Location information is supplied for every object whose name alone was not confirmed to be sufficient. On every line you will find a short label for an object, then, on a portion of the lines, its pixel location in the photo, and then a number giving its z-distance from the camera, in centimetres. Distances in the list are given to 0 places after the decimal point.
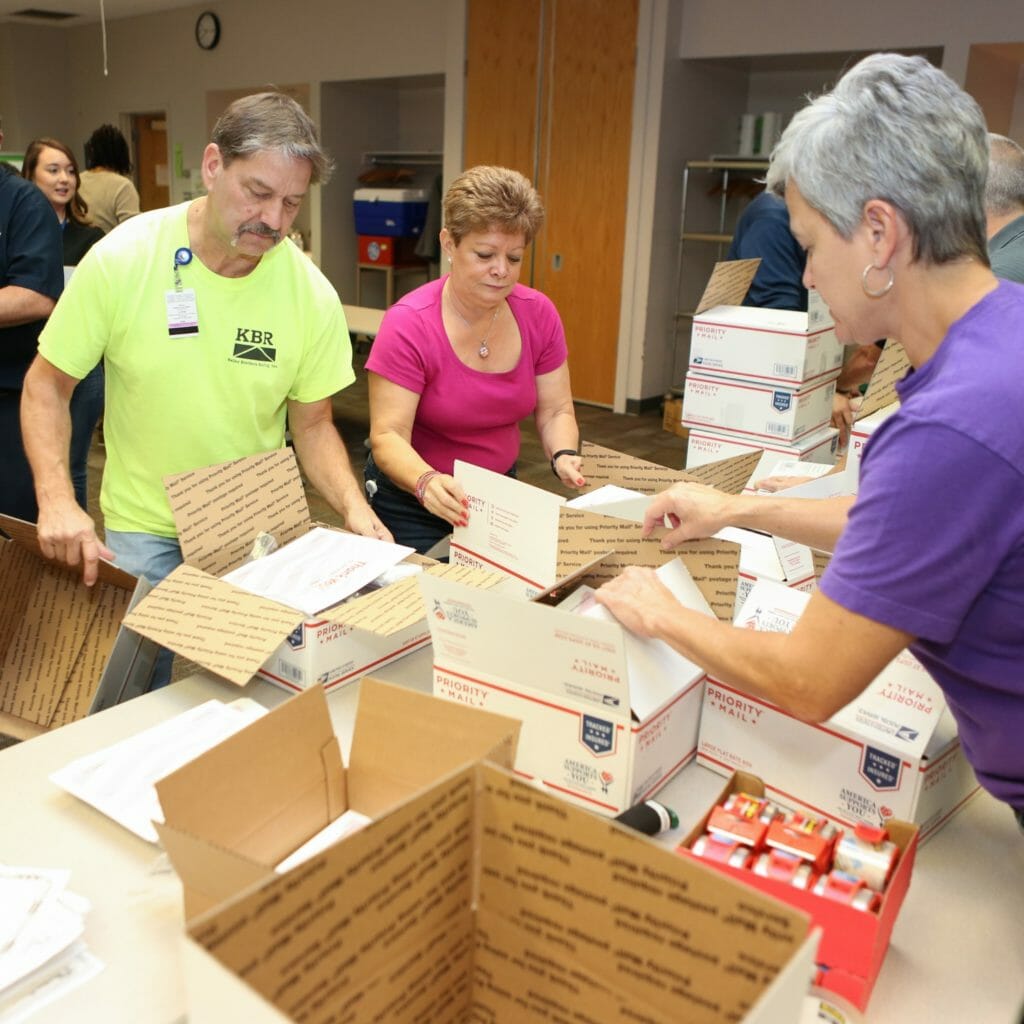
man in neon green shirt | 162
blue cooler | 775
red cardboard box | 87
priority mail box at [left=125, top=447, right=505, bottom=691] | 135
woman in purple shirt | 83
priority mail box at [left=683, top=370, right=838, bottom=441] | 261
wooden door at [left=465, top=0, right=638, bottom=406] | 608
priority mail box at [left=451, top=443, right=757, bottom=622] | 132
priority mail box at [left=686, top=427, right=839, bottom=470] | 267
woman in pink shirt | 191
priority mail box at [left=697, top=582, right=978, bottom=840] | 109
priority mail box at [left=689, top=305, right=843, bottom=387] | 256
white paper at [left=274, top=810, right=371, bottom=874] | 105
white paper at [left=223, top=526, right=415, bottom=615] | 144
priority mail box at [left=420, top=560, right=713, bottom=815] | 108
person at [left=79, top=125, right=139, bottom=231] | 510
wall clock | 861
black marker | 107
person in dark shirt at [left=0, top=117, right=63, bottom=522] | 246
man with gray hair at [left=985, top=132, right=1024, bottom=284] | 204
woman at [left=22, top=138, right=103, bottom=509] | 397
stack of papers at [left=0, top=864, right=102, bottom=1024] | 87
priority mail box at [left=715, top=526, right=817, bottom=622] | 157
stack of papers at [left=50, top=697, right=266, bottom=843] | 112
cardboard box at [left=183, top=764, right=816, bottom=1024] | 65
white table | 90
